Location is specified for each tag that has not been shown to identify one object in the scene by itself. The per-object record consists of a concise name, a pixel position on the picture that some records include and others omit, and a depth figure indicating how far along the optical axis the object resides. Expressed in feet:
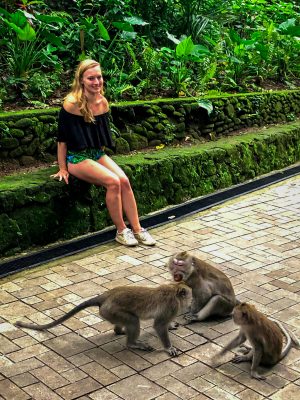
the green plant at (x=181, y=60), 30.04
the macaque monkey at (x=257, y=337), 12.20
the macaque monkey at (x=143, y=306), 12.98
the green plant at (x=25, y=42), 24.67
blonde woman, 20.12
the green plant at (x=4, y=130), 21.12
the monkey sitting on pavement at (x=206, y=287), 14.37
